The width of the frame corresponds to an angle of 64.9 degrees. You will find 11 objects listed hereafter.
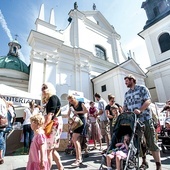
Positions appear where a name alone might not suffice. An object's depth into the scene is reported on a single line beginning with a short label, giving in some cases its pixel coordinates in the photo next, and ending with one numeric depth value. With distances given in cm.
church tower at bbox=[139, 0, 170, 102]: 1666
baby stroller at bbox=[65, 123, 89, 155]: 421
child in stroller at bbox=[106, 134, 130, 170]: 219
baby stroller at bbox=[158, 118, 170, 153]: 443
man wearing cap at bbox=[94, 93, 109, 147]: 498
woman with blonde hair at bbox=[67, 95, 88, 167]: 320
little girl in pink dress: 209
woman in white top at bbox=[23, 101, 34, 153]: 507
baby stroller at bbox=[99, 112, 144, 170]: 217
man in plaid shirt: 259
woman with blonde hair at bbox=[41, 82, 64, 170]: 243
